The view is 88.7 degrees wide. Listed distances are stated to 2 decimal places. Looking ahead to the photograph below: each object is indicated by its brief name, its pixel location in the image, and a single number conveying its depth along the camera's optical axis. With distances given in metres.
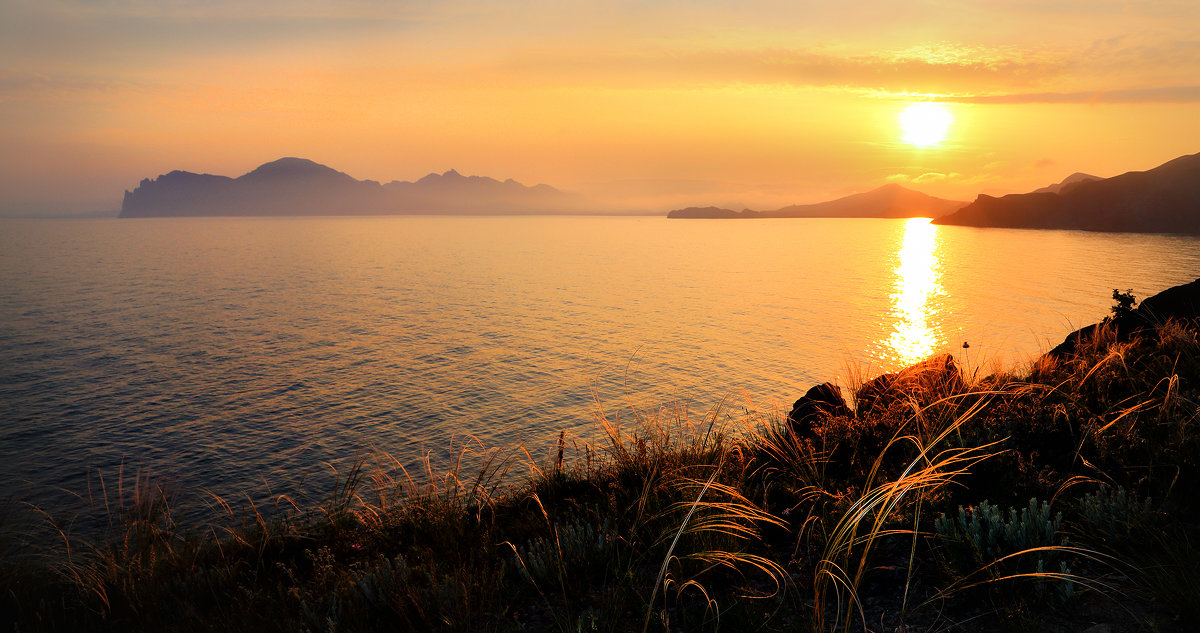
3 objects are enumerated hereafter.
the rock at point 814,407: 11.15
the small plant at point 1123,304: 15.76
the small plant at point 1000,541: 4.33
